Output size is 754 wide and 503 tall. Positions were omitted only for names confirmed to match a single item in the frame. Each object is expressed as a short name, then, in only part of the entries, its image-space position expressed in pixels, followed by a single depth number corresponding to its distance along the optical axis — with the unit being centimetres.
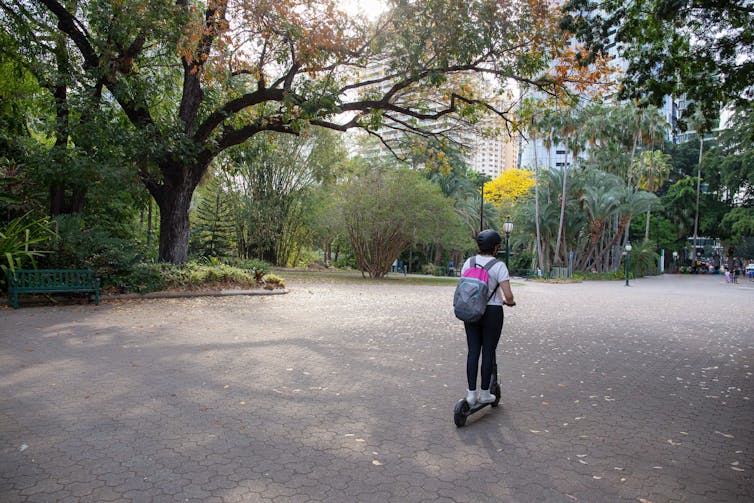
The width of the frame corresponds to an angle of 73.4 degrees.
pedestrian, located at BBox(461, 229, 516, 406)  438
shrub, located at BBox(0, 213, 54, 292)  1090
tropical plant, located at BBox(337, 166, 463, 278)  2403
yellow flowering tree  5109
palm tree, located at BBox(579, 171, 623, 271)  3541
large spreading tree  1066
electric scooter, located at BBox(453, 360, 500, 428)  426
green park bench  1049
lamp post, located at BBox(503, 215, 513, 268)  2631
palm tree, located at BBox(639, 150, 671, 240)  4466
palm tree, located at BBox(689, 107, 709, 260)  5406
